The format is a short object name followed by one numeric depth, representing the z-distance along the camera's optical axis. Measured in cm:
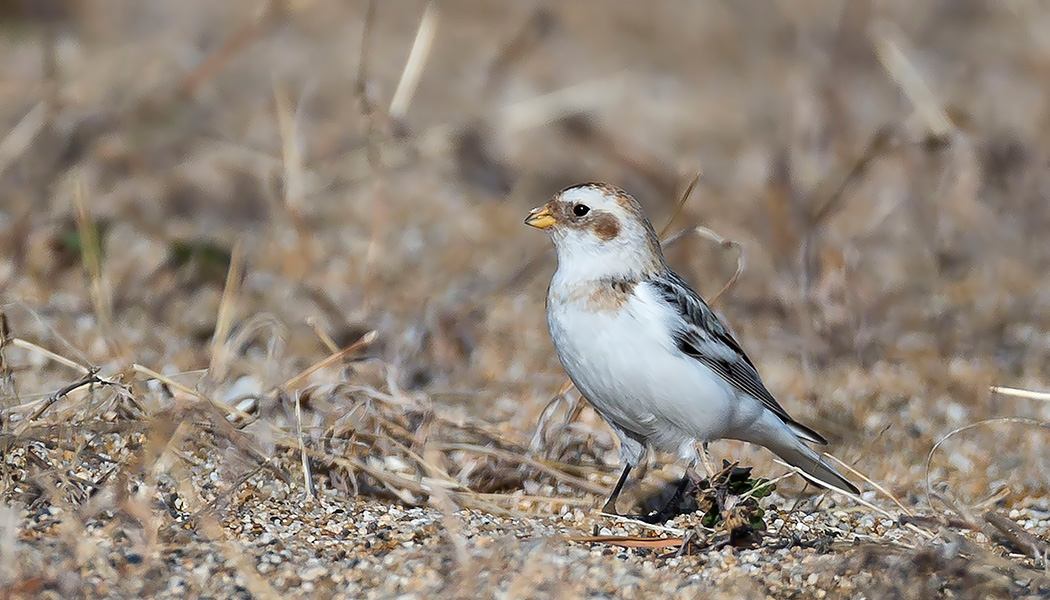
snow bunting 598
